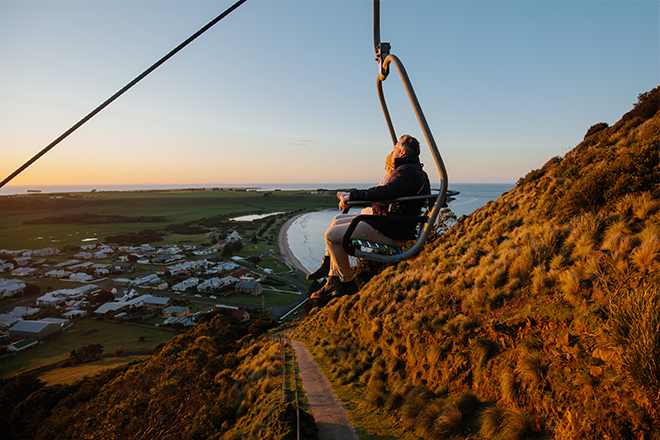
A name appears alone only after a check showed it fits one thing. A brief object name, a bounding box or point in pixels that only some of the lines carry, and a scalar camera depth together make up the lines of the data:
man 3.34
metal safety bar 3.03
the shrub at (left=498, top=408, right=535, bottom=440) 3.94
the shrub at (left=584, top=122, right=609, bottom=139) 17.55
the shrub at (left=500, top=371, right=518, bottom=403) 4.48
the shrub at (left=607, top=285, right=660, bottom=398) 3.23
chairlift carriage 3.03
